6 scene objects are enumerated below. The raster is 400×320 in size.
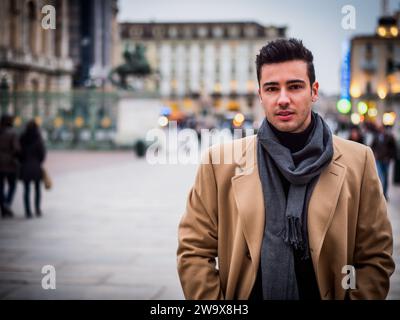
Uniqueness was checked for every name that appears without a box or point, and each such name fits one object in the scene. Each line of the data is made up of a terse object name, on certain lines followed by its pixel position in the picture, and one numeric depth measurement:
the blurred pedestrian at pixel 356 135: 12.09
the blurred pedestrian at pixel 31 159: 10.84
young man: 2.36
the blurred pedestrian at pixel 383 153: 12.68
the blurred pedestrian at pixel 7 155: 10.84
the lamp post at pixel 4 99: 34.34
